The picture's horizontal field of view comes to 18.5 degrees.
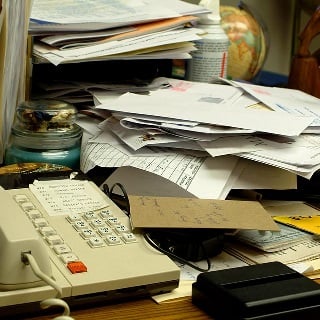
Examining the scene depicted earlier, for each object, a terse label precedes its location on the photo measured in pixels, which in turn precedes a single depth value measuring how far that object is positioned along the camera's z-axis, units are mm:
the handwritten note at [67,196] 1134
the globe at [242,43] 1724
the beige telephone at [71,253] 961
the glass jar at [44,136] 1296
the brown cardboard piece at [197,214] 1097
